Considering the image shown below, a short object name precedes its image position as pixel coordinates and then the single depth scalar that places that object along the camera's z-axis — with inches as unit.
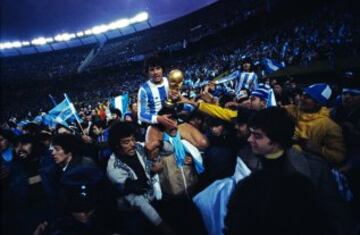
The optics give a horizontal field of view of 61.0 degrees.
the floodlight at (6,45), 2131.6
